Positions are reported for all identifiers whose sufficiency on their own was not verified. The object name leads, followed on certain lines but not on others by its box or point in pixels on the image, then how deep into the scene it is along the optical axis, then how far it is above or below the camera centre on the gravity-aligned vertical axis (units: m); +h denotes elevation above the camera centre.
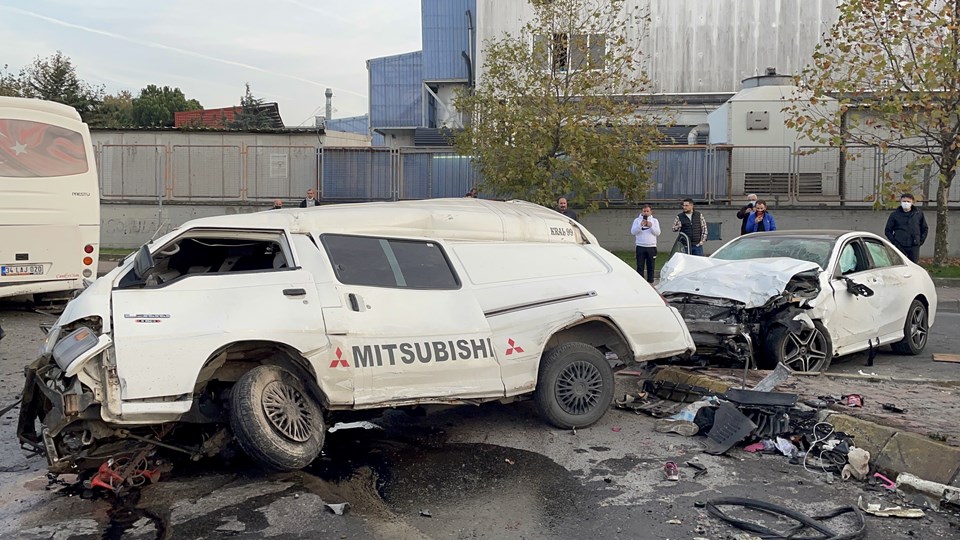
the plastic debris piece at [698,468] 5.71 -1.72
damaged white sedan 8.40 -0.89
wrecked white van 5.11 -0.81
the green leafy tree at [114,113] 41.76 +4.57
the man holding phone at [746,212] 16.34 -0.05
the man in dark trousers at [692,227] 16.08 -0.33
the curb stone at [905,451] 5.41 -1.56
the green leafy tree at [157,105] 44.00 +5.10
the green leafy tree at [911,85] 17.05 +2.55
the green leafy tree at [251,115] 38.63 +4.10
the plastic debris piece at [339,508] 4.96 -1.73
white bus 12.27 +0.04
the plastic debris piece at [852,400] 6.94 -1.52
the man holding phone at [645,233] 16.09 -0.45
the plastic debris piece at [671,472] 5.63 -1.71
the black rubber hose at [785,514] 4.63 -1.71
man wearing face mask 15.73 -0.31
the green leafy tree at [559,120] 19.78 +2.04
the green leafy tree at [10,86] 36.81 +5.08
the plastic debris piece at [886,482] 5.43 -1.70
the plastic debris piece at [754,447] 6.22 -1.70
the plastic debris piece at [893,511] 4.96 -1.72
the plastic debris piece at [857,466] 5.62 -1.65
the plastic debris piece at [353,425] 6.88 -1.74
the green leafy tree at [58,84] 40.81 +5.62
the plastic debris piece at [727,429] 6.21 -1.58
